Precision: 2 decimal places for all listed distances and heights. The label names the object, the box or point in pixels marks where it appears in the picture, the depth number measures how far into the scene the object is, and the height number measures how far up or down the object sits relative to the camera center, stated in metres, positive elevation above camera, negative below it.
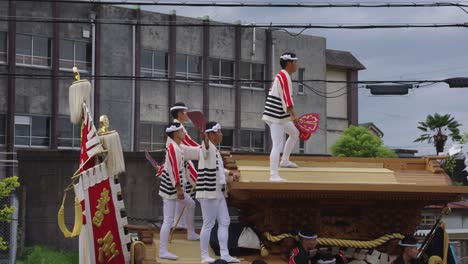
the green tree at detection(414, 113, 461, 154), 38.34 +0.97
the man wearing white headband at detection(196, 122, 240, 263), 9.09 -0.53
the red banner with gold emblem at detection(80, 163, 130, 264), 8.75 -0.80
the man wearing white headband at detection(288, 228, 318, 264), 8.72 -1.09
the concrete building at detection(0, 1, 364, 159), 26.73 +2.53
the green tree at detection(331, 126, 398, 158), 30.81 -0.01
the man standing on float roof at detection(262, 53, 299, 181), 9.55 +0.37
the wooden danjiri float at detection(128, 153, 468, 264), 9.09 -0.68
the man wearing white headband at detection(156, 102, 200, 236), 10.62 +0.27
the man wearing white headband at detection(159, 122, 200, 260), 9.26 -0.43
